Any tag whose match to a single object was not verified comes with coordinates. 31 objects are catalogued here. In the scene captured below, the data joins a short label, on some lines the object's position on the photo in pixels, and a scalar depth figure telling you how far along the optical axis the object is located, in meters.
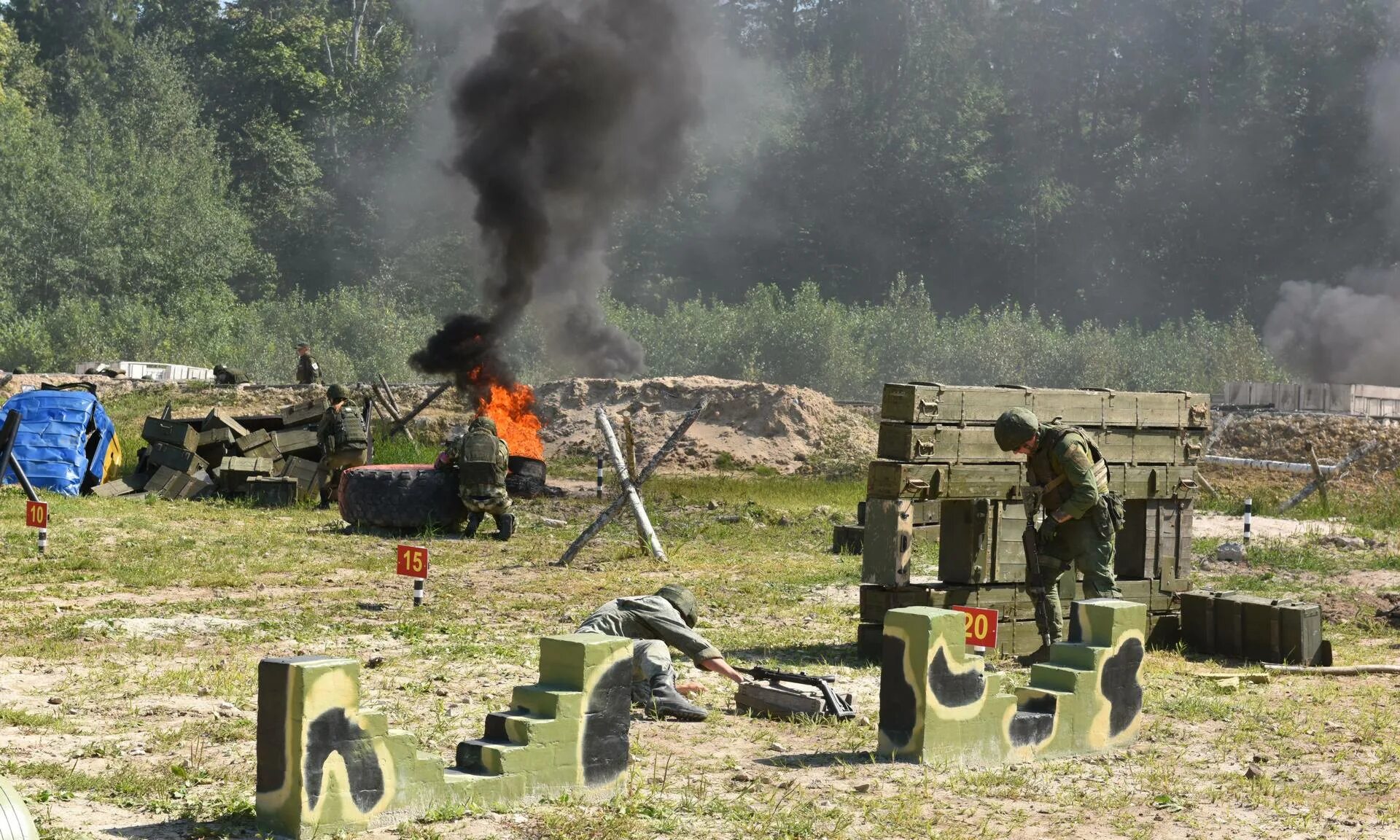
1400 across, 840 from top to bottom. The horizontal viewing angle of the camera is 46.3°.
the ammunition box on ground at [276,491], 23.94
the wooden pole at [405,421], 30.97
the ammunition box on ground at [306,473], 24.39
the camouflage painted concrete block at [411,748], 6.96
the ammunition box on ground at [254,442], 25.45
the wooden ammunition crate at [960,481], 12.19
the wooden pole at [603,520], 18.02
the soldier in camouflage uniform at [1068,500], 12.05
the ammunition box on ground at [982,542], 12.66
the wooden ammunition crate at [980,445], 12.20
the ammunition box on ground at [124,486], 24.78
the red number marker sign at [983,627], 10.11
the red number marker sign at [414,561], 14.03
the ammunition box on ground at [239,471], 24.66
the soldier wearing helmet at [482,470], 19.98
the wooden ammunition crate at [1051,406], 12.24
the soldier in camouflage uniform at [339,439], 23.88
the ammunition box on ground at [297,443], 25.66
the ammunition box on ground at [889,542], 12.28
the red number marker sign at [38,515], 16.41
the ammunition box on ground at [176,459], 25.08
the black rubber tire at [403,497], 20.34
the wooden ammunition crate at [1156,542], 13.77
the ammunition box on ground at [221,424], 25.68
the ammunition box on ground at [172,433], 25.22
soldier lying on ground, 10.12
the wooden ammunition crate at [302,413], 26.48
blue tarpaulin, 24.34
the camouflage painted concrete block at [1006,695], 8.88
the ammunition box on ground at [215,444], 25.53
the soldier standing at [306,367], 33.75
